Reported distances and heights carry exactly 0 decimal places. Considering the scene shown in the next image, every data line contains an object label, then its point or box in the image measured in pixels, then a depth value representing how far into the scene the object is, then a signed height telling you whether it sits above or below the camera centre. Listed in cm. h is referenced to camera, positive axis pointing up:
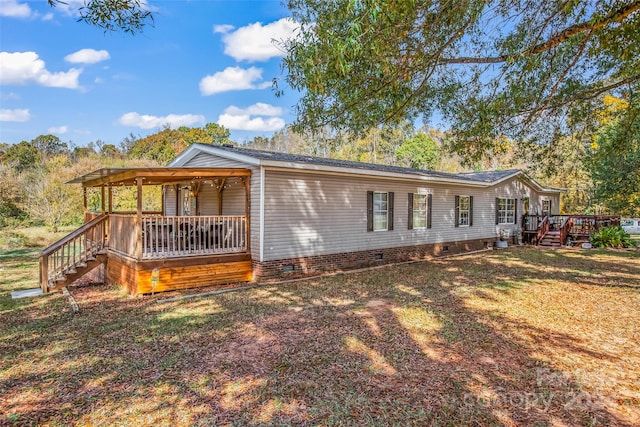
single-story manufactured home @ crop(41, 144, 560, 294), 808 -18
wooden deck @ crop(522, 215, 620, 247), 1725 -66
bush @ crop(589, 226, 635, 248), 1589 -110
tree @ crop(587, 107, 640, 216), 1572 +162
